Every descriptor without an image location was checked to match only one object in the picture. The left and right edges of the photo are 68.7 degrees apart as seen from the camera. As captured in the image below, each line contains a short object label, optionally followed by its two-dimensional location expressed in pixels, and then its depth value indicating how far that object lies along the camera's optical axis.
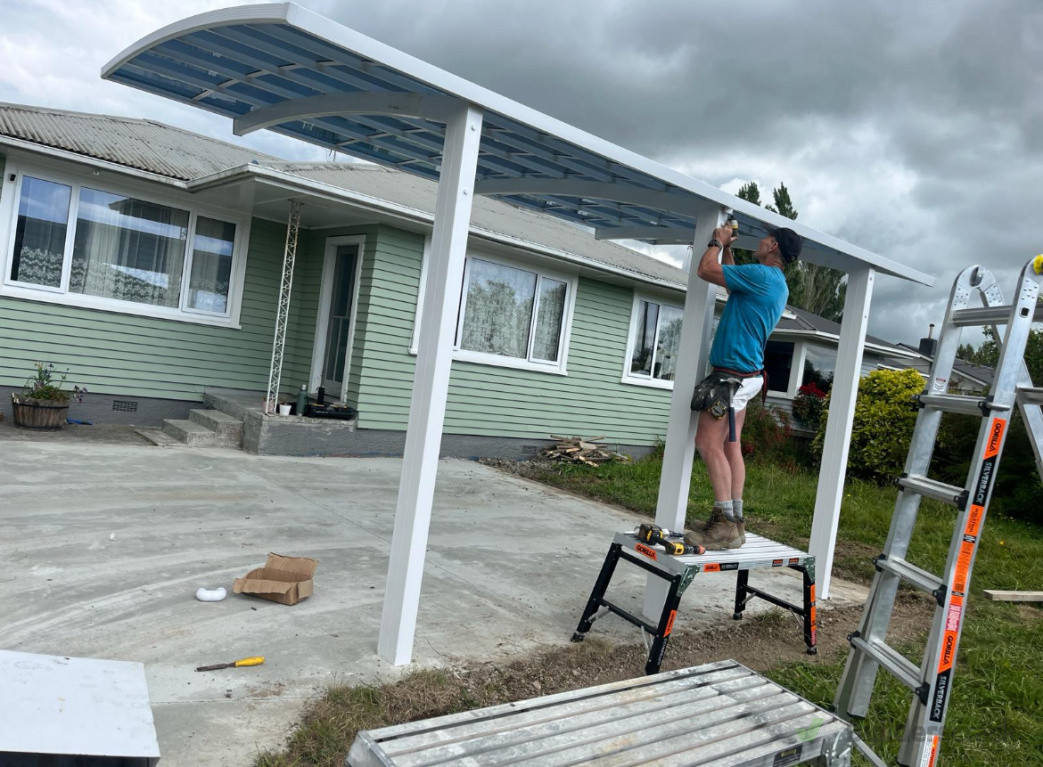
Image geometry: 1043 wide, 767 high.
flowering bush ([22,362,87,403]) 7.99
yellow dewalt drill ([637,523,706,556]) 3.90
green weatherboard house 8.27
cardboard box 4.06
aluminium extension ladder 2.69
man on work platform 4.12
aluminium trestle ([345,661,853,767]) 1.99
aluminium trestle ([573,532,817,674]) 3.75
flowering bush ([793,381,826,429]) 15.70
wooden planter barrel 7.88
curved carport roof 3.40
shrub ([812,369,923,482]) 11.80
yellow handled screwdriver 3.25
